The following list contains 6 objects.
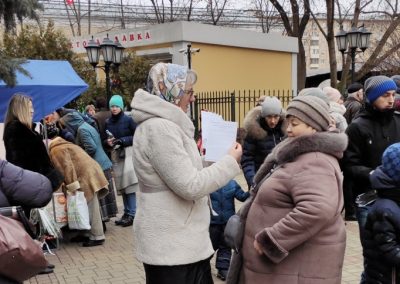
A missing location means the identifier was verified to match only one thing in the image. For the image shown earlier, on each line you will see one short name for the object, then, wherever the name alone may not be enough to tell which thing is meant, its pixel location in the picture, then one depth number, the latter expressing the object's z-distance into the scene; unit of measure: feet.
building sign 57.62
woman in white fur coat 8.05
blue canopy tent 26.12
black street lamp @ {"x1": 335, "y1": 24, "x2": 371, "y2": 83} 42.88
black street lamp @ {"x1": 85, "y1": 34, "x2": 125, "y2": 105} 37.75
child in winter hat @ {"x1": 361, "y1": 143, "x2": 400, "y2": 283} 9.61
